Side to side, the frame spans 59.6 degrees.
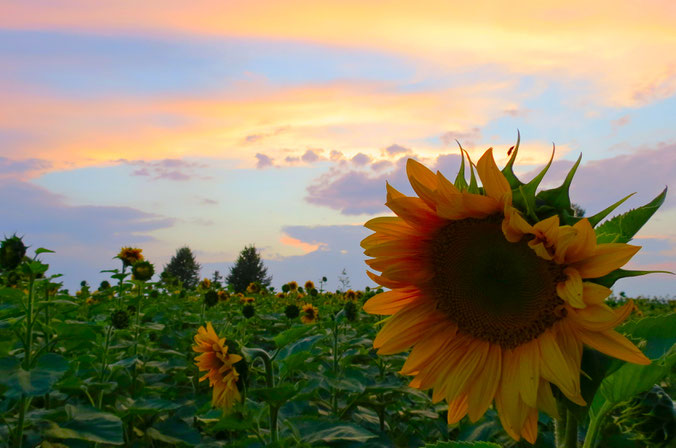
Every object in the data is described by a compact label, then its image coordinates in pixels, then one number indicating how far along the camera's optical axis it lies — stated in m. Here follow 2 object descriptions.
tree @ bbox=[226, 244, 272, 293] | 42.09
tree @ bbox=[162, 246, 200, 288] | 44.78
